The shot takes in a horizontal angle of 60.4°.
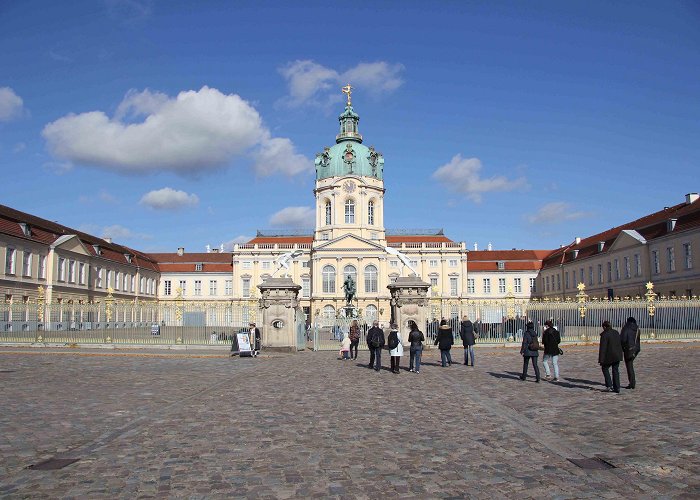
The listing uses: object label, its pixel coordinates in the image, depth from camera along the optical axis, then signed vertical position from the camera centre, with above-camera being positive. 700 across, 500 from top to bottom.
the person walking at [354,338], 22.23 -1.03
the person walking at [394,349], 17.28 -1.14
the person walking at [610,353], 12.73 -1.00
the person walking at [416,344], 17.47 -1.02
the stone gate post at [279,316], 25.31 -0.21
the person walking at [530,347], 14.75 -0.97
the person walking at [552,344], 14.94 -0.92
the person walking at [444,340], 18.81 -0.99
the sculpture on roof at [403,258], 27.37 +2.32
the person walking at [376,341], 18.09 -0.96
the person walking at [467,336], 18.91 -0.88
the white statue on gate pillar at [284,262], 27.28 +2.26
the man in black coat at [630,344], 13.26 -0.85
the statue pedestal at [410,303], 25.39 +0.26
